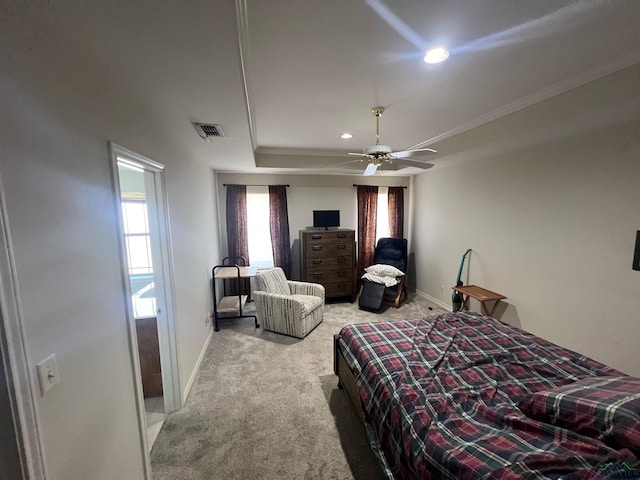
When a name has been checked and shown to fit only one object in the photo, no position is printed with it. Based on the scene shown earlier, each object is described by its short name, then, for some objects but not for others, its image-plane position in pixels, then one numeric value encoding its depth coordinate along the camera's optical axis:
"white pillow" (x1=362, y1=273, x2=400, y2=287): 4.36
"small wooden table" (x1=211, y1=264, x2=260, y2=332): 3.67
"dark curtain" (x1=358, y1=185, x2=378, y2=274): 5.09
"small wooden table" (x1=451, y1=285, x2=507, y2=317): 3.20
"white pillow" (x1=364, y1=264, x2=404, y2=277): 4.49
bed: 1.00
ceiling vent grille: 2.09
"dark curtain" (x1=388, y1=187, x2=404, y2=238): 5.20
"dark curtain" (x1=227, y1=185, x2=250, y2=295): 4.58
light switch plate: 0.86
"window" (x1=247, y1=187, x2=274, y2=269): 4.74
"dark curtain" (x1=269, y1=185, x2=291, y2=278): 4.74
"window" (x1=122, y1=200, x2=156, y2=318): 3.38
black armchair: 4.55
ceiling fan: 2.29
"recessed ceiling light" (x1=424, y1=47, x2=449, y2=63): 1.56
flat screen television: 4.83
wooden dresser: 4.55
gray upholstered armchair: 3.34
